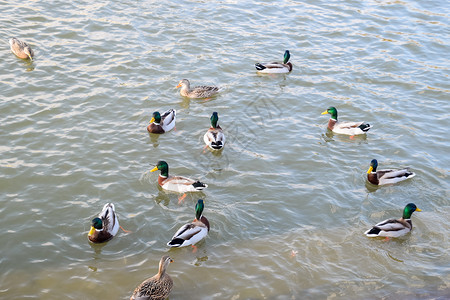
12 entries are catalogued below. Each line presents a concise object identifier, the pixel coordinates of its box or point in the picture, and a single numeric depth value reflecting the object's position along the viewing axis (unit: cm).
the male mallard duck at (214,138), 1454
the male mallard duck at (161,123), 1505
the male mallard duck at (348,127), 1577
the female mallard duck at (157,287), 987
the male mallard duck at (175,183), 1294
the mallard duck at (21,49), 1735
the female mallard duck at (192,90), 1705
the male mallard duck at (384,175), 1374
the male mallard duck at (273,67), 1856
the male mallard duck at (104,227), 1117
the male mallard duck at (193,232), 1131
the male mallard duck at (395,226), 1197
